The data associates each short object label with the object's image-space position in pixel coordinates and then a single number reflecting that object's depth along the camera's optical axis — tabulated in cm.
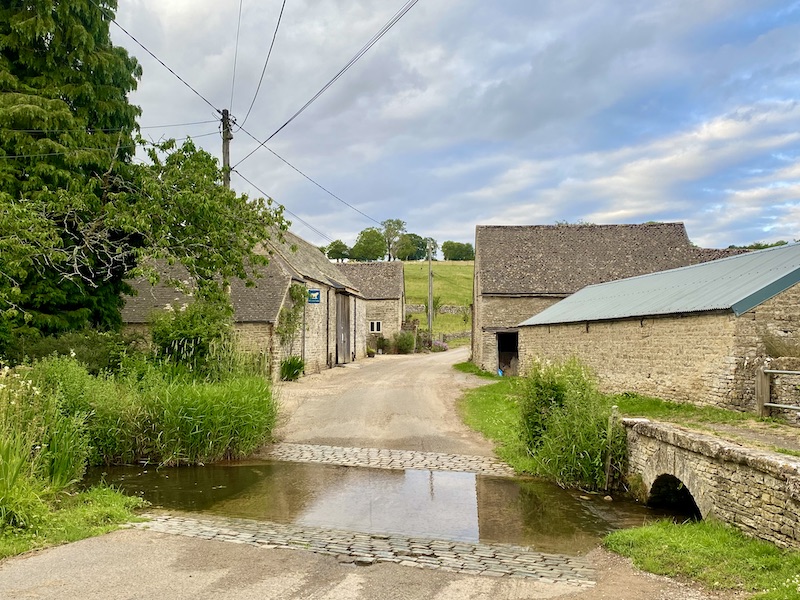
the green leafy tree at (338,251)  10877
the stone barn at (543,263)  2986
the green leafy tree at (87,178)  1455
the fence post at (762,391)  1121
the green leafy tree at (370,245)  10188
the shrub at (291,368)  2306
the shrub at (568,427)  978
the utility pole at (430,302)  4644
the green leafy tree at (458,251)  12600
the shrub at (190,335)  1367
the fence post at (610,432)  968
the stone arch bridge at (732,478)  572
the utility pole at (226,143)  1705
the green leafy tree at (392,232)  10481
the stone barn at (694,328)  1217
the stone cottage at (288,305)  2241
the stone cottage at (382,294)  4647
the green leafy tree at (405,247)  10600
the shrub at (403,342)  4491
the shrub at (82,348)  1307
